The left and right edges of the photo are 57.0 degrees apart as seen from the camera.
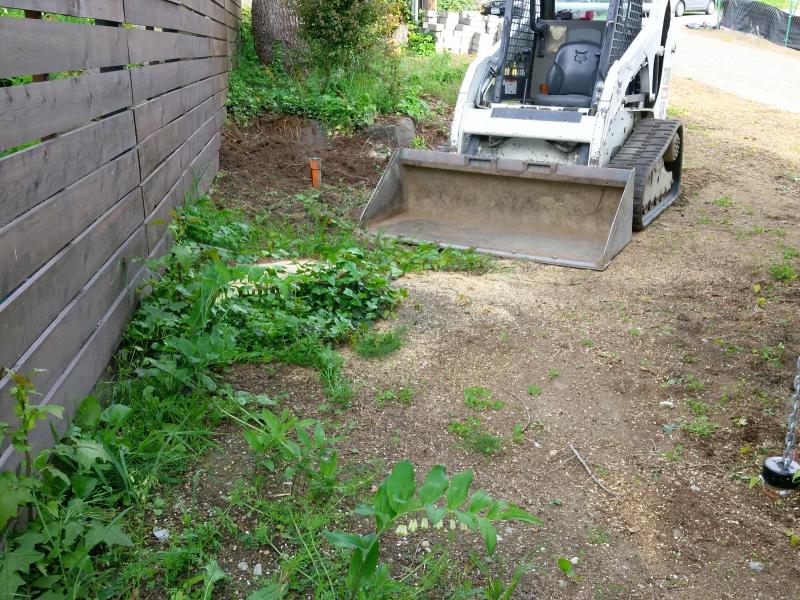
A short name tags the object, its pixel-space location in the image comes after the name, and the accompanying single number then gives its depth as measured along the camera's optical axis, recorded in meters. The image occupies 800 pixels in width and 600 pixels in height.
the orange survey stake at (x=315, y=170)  7.70
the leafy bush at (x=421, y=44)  15.04
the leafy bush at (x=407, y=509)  2.00
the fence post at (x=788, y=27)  23.94
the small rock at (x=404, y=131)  9.16
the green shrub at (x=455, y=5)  20.80
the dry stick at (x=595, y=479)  3.10
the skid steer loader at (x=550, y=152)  6.17
